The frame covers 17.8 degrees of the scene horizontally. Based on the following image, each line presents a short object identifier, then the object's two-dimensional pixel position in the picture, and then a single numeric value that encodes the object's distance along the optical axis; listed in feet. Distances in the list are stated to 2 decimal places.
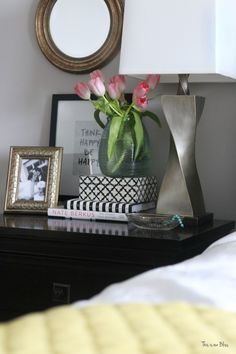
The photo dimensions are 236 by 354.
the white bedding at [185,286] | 3.48
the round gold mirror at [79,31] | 7.82
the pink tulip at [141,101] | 6.92
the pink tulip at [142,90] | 6.88
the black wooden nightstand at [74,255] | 6.00
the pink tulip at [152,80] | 7.04
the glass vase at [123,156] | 7.08
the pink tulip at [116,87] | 7.03
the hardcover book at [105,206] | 6.85
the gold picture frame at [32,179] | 7.52
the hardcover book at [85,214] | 6.74
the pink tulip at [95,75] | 7.03
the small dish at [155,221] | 6.43
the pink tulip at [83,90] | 7.25
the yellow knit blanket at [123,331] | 2.65
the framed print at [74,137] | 7.95
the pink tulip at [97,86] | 6.98
